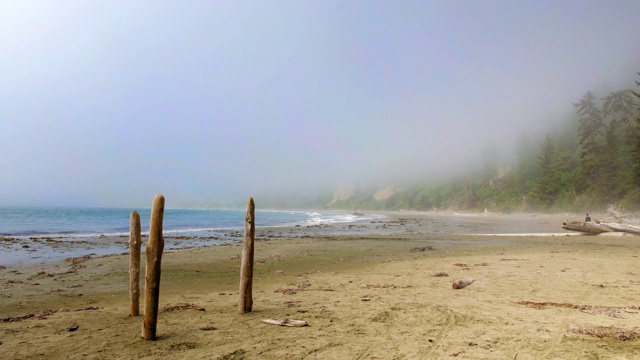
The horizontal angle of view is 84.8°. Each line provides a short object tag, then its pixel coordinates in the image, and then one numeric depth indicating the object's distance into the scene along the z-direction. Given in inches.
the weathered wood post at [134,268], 376.5
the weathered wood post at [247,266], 379.6
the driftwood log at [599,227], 1271.0
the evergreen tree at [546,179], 3501.5
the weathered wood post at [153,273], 304.8
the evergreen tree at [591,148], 3070.9
